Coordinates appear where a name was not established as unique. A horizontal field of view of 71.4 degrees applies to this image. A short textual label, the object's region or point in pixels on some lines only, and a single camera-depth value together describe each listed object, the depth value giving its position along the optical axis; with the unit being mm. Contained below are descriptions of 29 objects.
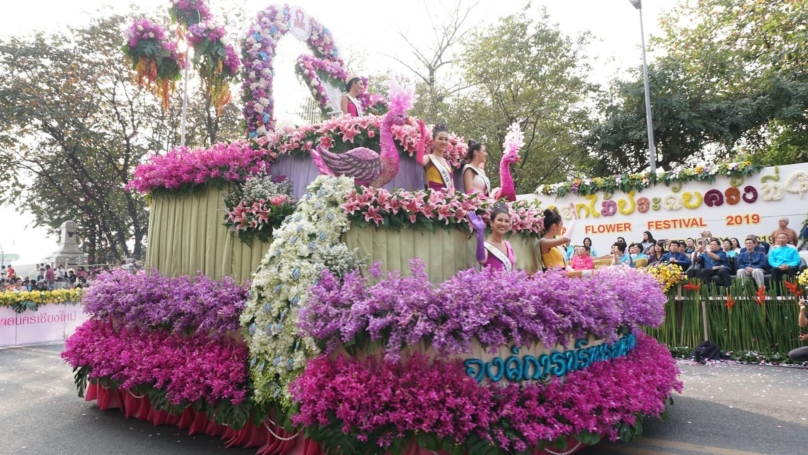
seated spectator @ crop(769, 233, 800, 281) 8883
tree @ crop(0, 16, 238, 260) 20344
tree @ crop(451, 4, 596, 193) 21875
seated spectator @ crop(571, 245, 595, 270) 6742
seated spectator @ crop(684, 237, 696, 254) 10812
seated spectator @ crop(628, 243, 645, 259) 11252
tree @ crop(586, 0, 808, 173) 19438
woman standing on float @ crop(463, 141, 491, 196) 5934
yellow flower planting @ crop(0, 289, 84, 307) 13094
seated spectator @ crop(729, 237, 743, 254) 10997
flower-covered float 3814
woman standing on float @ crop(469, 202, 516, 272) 4832
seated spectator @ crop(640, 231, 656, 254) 11812
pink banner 13188
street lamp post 16594
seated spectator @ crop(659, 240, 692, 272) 10117
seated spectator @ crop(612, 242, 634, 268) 10158
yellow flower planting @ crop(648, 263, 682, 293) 9250
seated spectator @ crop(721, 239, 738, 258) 10805
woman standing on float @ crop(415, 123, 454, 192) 5785
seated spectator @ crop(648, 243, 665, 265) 10503
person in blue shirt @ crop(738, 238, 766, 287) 9372
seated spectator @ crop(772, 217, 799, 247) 9953
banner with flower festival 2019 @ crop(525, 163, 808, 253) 11398
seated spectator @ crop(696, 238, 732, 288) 9445
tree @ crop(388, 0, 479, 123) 22906
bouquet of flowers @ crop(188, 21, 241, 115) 7488
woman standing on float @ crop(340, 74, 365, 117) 7340
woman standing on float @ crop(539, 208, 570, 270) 5637
